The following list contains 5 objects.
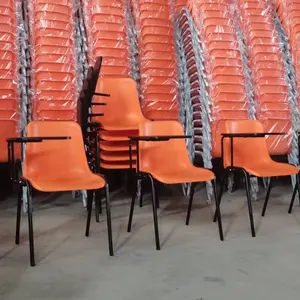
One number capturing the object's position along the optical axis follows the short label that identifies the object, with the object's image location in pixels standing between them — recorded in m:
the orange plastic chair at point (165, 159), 2.99
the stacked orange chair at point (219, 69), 4.37
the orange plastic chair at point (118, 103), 4.06
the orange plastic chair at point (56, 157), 2.86
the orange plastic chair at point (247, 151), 3.45
